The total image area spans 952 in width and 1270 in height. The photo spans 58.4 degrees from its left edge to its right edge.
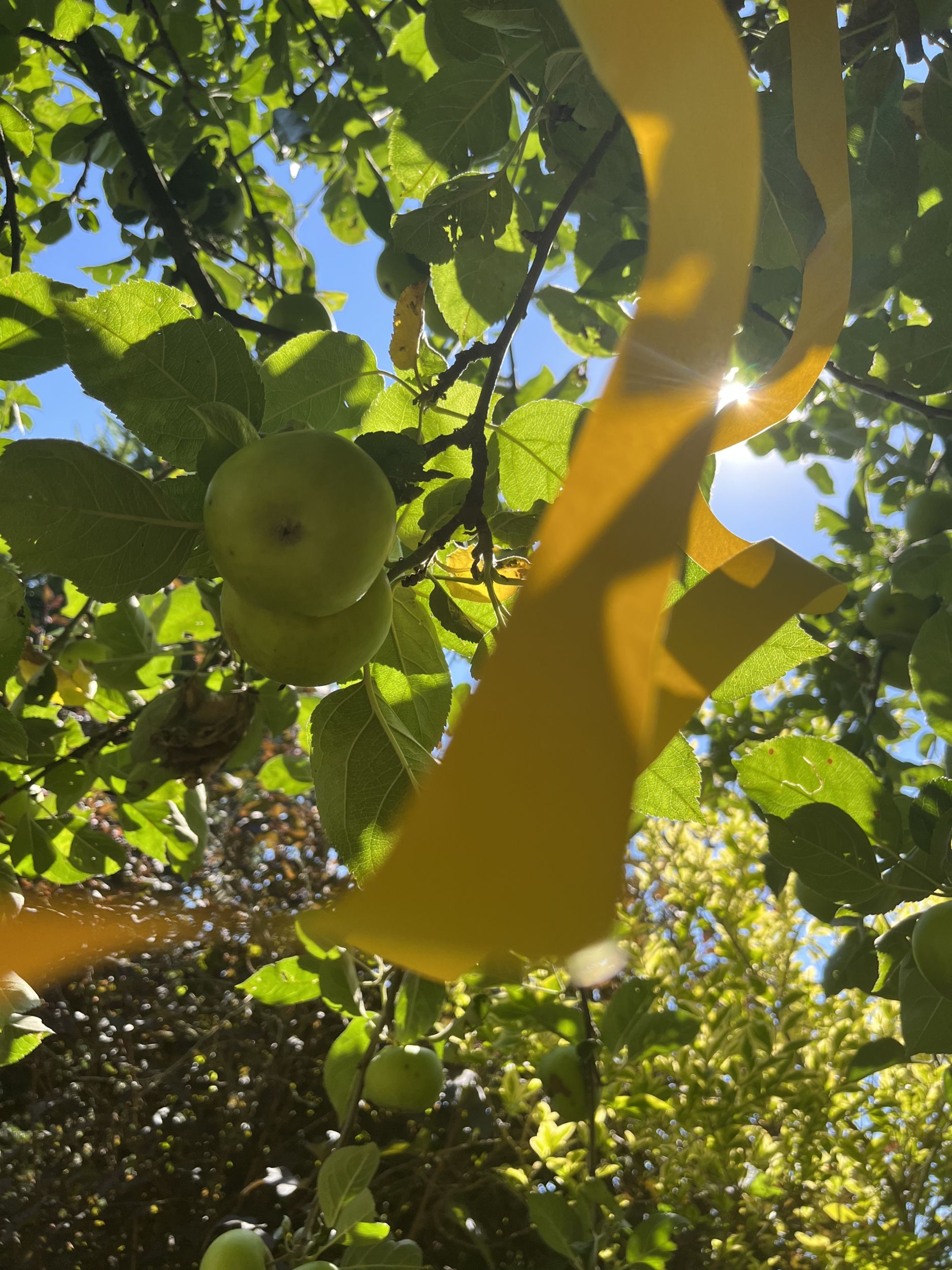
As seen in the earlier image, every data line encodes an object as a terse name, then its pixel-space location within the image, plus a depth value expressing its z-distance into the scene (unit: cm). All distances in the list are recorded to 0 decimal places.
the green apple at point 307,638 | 54
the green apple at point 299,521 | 48
